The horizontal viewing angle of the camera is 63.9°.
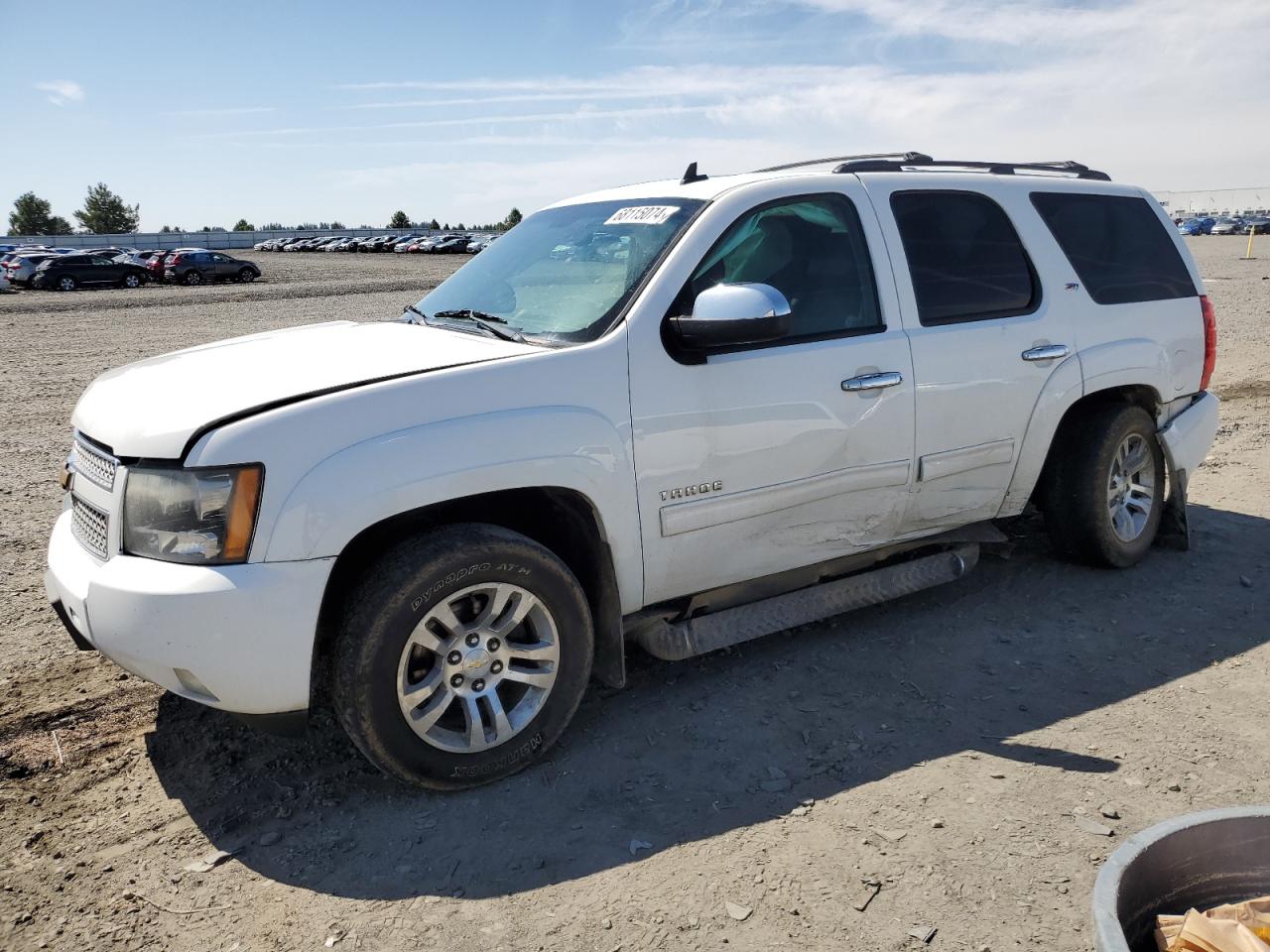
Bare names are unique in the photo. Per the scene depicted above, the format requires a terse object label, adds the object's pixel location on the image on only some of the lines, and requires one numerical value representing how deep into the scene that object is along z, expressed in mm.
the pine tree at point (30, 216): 103625
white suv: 3006
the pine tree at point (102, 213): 110312
